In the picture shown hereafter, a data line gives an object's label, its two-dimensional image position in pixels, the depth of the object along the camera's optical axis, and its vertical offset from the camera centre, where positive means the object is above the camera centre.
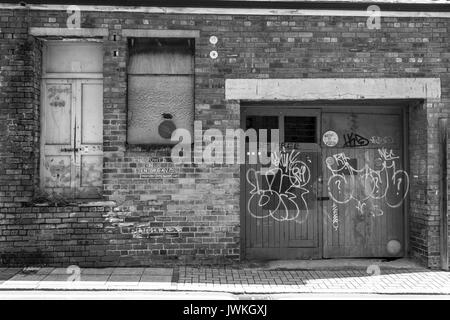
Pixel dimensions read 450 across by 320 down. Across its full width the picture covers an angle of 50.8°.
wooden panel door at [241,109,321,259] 7.97 -0.61
